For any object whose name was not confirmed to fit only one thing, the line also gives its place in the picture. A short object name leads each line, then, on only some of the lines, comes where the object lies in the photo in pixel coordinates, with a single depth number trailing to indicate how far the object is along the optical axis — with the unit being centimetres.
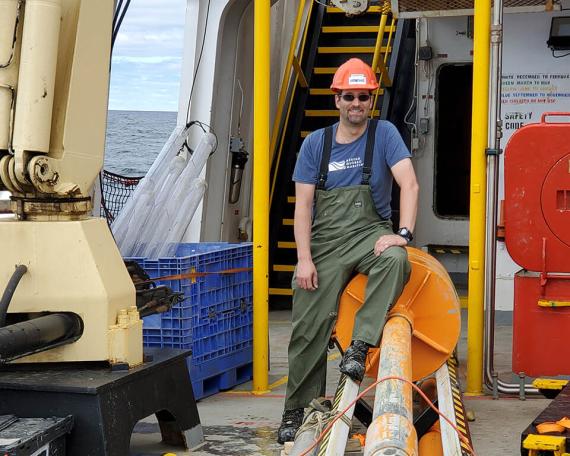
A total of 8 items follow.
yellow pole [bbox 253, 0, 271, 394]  730
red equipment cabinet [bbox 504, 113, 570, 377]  654
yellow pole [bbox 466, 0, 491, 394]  698
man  597
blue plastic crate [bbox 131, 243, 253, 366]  698
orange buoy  595
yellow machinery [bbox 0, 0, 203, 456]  499
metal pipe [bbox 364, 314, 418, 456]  379
